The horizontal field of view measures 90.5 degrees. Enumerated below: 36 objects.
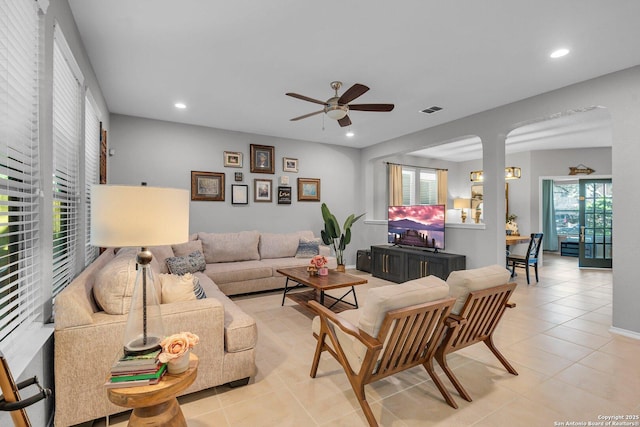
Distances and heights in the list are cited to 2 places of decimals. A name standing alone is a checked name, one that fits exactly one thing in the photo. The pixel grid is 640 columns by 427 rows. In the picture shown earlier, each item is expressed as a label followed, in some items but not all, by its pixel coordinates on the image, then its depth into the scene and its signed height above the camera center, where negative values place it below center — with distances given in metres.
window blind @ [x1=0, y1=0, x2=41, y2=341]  1.42 +0.25
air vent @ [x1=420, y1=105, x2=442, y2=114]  4.32 +1.43
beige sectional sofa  1.76 -0.78
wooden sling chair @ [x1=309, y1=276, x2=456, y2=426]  1.73 -0.70
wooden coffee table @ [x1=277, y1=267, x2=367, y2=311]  3.56 -0.81
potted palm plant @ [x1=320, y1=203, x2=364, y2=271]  5.93 -0.39
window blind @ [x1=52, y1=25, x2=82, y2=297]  2.16 +0.41
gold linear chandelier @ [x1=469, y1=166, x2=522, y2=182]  6.44 +0.81
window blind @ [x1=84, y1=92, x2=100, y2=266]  2.96 +0.59
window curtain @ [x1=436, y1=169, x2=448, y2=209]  8.52 +0.71
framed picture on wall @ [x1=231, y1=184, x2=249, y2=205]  5.52 +0.32
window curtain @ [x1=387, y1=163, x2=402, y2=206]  7.41 +0.66
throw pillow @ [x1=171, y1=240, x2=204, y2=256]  4.53 -0.52
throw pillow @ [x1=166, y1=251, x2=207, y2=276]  4.10 -0.68
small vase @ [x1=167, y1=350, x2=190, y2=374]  1.48 -0.72
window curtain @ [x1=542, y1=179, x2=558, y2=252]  8.65 -0.24
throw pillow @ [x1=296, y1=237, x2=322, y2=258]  5.42 -0.63
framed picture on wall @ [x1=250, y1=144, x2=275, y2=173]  5.70 +0.99
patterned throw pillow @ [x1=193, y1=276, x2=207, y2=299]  2.47 -0.62
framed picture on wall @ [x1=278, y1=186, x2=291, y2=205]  5.97 +0.33
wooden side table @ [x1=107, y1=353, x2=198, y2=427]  1.36 -0.81
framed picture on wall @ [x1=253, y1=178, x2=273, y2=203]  5.73 +0.41
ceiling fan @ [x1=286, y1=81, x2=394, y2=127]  3.10 +1.08
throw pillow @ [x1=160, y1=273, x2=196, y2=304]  2.27 -0.56
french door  6.34 -0.26
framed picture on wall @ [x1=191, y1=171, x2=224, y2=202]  5.21 +0.45
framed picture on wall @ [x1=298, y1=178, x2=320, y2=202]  6.20 +0.45
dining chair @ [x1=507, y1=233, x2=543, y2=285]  5.38 -0.79
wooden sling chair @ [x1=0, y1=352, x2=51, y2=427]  0.83 -0.50
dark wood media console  4.75 -0.83
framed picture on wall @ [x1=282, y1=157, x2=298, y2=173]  6.02 +0.92
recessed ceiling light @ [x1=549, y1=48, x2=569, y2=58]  2.79 +1.42
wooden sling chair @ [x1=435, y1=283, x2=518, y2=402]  2.05 -0.76
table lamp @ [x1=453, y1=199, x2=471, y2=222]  7.70 +0.18
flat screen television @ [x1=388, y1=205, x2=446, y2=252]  5.15 -0.24
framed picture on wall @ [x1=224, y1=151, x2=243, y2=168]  5.45 +0.93
